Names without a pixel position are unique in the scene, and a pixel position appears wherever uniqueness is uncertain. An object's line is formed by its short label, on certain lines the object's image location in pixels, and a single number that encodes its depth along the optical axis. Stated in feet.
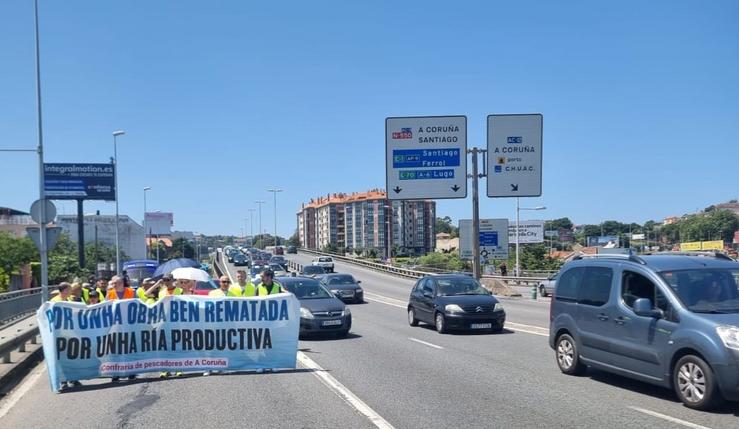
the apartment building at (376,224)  530.68
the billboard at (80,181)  204.74
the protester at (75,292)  37.35
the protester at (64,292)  37.04
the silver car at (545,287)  124.23
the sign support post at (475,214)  98.37
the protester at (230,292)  41.18
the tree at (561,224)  559.38
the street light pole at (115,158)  164.88
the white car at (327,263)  209.13
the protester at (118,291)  39.42
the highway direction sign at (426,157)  98.12
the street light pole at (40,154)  66.23
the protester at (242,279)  45.57
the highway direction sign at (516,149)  96.48
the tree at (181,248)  489.46
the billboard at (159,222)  413.18
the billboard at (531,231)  231.71
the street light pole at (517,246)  187.50
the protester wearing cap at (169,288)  40.30
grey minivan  25.16
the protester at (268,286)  42.75
